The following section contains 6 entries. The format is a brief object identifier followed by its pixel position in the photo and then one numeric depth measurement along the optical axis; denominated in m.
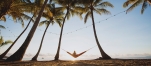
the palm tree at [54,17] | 14.23
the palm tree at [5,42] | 17.99
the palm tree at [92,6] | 12.37
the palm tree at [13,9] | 9.17
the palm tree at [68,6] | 13.46
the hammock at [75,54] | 11.21
